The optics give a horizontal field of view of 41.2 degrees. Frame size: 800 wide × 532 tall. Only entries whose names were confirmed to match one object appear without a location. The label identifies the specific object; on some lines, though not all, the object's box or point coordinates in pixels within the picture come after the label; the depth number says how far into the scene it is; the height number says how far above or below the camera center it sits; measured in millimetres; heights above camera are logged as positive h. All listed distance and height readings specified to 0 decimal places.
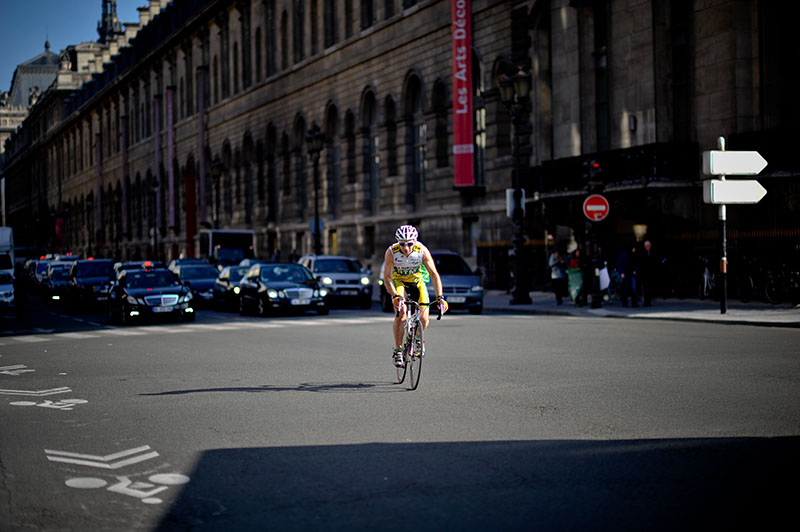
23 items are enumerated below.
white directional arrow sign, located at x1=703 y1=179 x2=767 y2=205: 23125 +881
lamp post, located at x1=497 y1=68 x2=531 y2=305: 30609 +2026
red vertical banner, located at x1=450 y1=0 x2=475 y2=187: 41188 +5613
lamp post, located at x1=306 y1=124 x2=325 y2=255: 42478 +3915
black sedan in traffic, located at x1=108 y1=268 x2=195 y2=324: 27391 -1312
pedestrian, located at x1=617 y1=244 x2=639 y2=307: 28328 -1111
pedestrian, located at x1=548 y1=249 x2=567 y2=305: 31031 -1040
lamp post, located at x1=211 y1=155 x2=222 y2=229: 57406 +4129
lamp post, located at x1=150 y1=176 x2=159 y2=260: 70188 +1173
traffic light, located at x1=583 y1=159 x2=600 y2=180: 28078 +1788
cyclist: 11992 -370
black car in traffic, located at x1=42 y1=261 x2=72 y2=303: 43750 -1291
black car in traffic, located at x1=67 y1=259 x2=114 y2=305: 35469 -1061
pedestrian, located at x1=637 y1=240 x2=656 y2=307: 28188 -1008
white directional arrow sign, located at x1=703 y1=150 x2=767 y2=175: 23125 +1500
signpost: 23109 +1269
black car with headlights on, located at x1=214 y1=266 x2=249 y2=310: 33125 -1316
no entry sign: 27734 +750
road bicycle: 11953 -1157
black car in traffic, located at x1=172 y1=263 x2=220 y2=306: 36344 -1128
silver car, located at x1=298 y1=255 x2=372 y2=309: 33000 -1245
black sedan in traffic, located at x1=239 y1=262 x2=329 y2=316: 29109 -1273
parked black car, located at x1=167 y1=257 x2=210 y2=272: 42038 -607
